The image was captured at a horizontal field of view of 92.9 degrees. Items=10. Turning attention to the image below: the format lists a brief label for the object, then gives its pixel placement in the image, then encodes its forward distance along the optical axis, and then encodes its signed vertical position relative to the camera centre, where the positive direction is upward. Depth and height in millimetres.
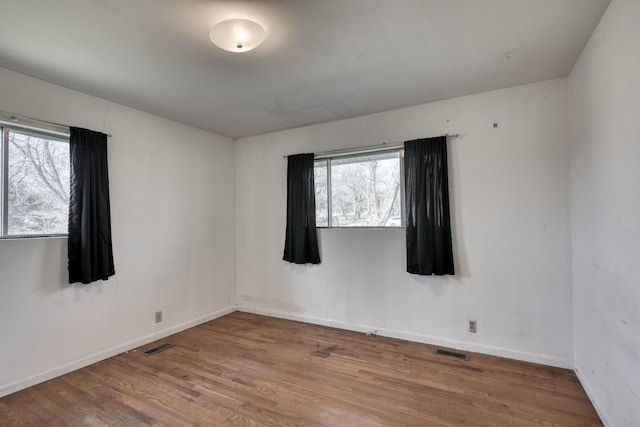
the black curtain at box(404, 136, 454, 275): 3031 +32
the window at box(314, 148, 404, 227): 3432 +280
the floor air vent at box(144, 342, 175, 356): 3053 -1381
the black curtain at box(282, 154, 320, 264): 3820 +8
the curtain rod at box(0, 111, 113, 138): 2354 +791
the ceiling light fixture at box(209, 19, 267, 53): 1748 +1061
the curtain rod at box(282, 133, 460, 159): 3318 +749
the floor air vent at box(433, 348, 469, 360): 2859 -1364
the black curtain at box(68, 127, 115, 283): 2688 +53
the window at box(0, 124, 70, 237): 2404 +287
